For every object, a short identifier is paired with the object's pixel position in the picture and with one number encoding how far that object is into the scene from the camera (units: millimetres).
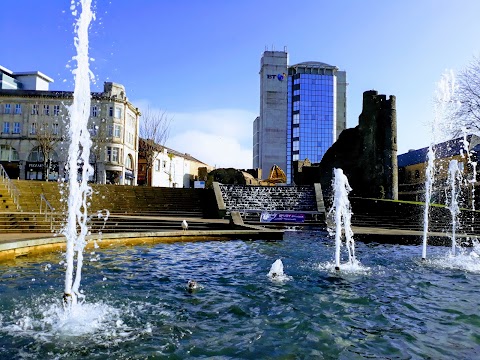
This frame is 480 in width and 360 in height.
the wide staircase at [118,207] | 16750
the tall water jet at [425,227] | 12184
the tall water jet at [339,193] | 12027
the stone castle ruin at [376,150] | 33125
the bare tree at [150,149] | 58594
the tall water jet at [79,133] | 6518
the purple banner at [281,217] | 22547
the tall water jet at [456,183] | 16447
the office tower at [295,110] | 106875
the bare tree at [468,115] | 29000
